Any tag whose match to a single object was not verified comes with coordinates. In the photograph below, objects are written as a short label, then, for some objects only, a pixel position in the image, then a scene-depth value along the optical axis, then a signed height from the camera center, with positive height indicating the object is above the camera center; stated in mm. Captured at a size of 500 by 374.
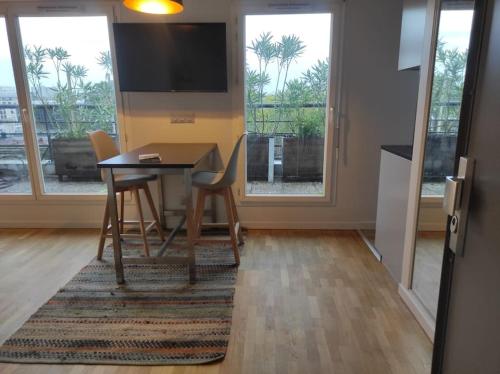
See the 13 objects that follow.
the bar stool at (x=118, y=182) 2842 -592
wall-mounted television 3162 +460
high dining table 2279 -407
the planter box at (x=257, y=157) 3611 -515
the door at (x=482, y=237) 792 -312
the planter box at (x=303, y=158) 3588 -529
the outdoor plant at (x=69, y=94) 3432 +150
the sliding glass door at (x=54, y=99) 3357 +104
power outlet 3445 -100
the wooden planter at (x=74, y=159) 3668 -516
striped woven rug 1851 -1257
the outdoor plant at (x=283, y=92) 3346 +134
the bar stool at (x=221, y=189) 2697 -627
